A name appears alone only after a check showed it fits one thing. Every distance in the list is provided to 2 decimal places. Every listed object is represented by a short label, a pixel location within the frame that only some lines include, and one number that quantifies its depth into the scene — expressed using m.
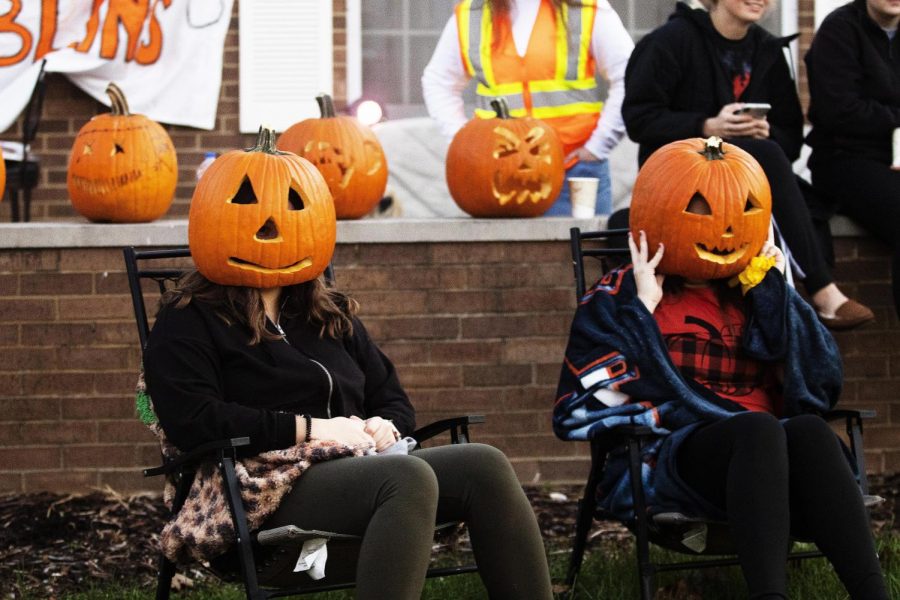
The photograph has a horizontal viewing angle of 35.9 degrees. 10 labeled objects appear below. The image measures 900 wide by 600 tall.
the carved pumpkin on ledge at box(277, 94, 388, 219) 4.93
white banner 7.22
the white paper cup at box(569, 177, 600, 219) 5.05
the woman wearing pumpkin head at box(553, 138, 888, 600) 3.40
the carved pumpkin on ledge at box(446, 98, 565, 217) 4.92
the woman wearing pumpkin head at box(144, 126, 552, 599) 3.01
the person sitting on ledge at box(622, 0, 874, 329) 4.55
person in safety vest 5.47
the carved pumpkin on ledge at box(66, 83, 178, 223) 4.82
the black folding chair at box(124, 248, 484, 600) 2.98
